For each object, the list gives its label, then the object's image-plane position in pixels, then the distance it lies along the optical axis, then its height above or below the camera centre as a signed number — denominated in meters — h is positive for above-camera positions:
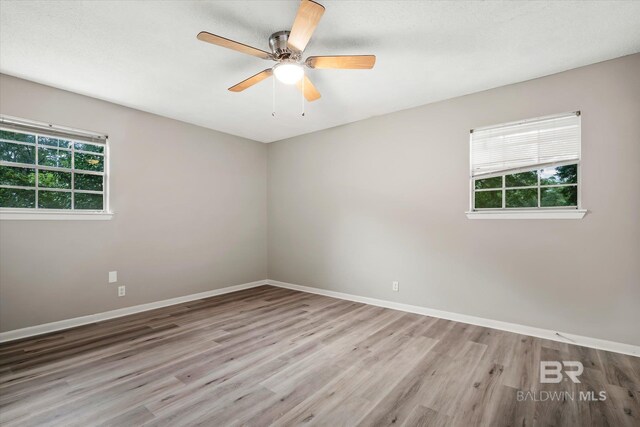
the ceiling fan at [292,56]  2.01 +1.18
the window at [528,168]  2.94 +0.47
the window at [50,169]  3.05 +0.46
